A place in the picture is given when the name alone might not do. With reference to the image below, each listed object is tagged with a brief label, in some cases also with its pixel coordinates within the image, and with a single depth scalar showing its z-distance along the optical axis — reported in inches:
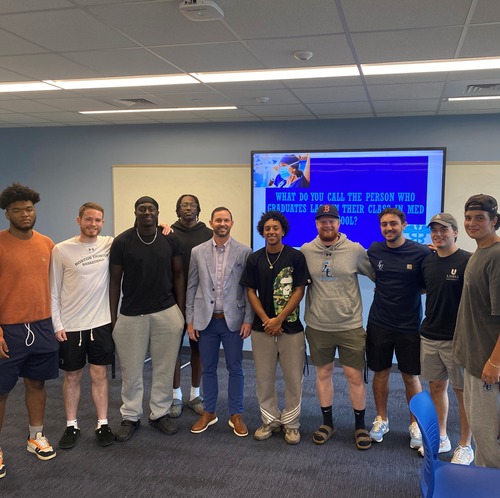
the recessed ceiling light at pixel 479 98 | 149.3
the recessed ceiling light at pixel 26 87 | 142.7
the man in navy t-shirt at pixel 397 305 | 118.8
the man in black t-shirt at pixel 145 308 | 124.6
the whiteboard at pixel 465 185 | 179.0
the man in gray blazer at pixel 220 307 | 127.0
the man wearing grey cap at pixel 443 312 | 108.3
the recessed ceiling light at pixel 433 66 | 114.3
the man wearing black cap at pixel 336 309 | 122.2
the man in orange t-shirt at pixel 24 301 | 109.2
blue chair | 67.9
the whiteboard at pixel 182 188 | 204.8
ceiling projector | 80.9
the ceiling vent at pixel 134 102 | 163.8
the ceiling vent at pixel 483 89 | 135.4
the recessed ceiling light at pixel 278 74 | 123.2
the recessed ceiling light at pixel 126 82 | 134.2
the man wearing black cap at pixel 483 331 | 84.0
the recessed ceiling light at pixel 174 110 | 174.6
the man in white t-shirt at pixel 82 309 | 118.7
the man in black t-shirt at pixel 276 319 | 122.5
